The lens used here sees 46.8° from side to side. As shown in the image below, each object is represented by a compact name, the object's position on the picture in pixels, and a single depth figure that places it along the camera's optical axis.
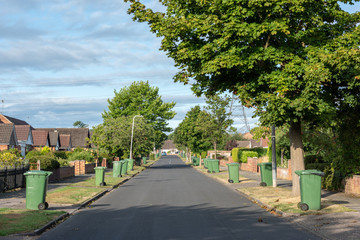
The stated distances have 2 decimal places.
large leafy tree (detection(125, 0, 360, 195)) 13.30
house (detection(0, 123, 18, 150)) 49.75
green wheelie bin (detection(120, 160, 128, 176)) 34.41
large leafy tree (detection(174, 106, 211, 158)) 49.97
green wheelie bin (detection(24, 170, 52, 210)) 12.98
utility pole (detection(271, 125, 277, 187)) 21.28
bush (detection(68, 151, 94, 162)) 42.59
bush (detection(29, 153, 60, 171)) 26.02
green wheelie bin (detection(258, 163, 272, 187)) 22.06
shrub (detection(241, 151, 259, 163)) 43.59
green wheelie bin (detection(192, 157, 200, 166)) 60.04
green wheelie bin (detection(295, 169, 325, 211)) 12.58
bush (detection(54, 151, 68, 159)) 47.99
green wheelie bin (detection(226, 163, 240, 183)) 25.89
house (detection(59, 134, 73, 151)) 78.44
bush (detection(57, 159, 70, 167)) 33.30
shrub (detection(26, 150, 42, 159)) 41.02
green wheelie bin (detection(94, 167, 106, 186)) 23.20
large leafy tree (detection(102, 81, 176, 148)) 62.81
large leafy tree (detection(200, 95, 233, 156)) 48.88
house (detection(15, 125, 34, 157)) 59.78
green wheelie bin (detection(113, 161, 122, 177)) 32.00
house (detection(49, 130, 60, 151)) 74.47
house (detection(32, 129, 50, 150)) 68.31
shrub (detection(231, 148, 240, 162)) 48.70
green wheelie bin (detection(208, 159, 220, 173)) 39.31
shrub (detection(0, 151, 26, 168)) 20.95
